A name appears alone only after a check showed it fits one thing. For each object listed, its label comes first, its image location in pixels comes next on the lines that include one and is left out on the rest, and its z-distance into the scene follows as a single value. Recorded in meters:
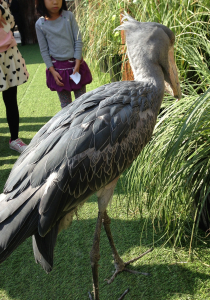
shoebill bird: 1.57
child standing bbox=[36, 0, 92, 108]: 3.12
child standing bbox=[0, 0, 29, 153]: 3.32
